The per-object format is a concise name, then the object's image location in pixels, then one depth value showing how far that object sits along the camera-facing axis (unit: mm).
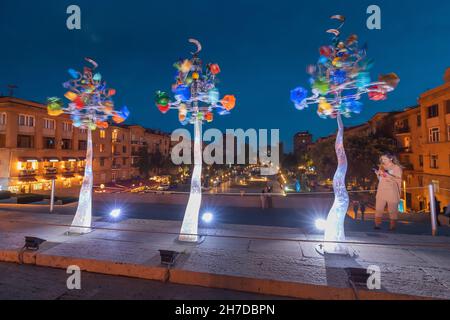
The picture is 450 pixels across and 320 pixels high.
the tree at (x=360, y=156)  24719
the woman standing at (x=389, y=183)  7809
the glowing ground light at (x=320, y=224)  8875
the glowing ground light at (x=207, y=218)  9719
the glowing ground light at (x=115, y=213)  9836
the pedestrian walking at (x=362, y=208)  13234
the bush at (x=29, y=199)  15898
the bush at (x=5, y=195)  17550
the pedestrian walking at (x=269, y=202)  15797
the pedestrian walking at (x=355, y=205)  13570
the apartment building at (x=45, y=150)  27391
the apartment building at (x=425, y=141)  22781
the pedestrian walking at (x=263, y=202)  15619
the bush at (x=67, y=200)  16588
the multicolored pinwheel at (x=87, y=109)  8117
